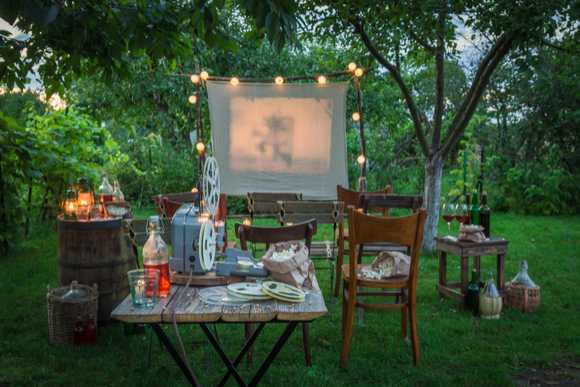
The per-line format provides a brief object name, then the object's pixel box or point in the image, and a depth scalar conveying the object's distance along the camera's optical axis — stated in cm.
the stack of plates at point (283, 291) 214
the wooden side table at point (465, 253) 435
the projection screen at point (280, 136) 661
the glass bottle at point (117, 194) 460
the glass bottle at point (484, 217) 454
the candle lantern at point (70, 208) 382
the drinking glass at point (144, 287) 211
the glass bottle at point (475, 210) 459
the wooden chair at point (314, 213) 449
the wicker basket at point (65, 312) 363
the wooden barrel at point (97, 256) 376
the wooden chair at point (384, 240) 326
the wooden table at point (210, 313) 202
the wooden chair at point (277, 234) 325
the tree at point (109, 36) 313
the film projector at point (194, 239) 240
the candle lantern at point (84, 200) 385
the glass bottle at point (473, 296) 434
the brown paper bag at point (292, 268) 236
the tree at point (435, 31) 465
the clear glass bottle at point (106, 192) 442
